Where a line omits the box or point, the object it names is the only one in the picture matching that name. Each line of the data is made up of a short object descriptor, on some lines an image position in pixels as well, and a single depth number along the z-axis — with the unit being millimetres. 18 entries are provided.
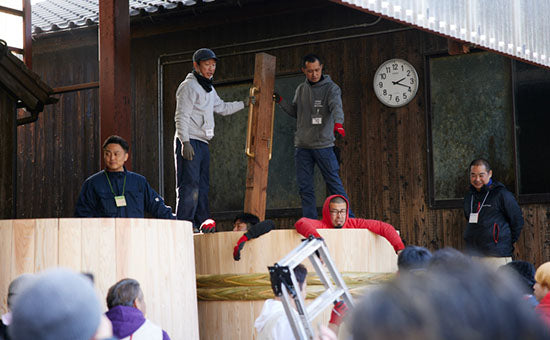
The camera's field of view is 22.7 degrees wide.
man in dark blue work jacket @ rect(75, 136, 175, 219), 12346
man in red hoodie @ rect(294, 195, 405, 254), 13396
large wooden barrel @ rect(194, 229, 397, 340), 12548
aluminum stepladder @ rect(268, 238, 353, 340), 6097
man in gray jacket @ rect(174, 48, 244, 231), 14670
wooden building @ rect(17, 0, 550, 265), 17653
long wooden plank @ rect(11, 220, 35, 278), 9370
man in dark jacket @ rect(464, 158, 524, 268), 15510
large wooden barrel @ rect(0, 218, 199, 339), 9399
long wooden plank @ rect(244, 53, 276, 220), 14626
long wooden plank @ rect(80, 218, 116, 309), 9536
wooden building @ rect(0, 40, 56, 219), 17740
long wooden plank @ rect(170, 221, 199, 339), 10622
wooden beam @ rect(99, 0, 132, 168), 14960
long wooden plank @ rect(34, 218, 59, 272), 9399
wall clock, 18493
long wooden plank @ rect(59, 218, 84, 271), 9449
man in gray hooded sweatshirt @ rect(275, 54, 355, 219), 15539
